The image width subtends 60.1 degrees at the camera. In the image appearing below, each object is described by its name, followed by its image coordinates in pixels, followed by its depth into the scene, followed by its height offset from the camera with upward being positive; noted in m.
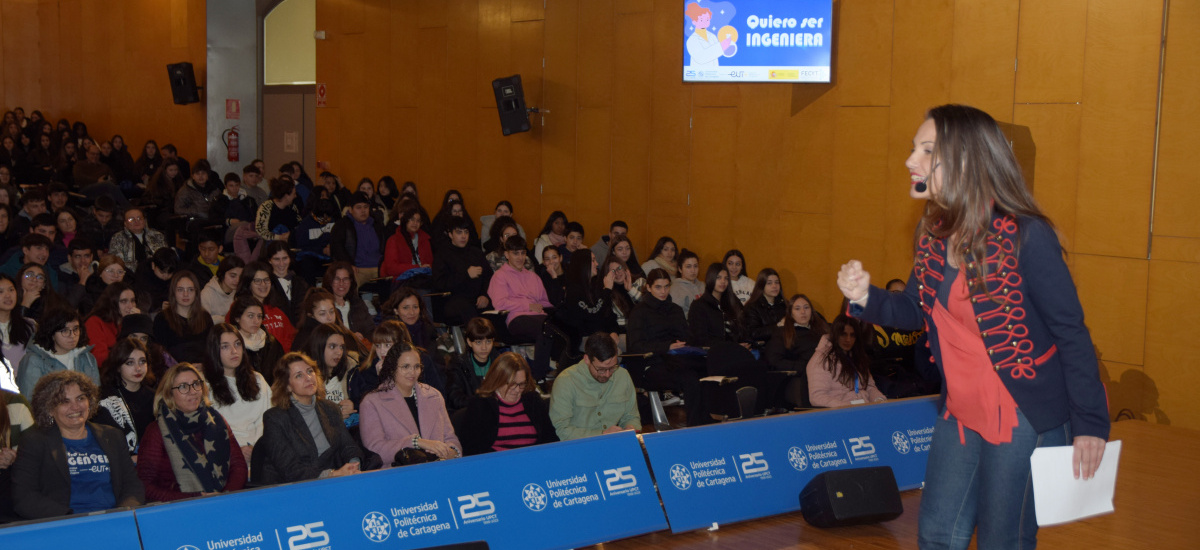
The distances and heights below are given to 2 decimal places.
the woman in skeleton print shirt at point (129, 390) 4.68 -1.08
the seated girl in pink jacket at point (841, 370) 6.02 -1.17
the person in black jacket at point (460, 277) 7.86 -0.93
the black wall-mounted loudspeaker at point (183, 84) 15.67 +1.07
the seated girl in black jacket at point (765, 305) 7.67 -1.03
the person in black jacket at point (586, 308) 7.47 -1.05
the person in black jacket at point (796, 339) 6.67 -1.11
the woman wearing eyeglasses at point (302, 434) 4.33 -1.17
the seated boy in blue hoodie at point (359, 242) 9.12 -0.74
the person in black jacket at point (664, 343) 6.23 -1.19
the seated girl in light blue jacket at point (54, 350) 5.01 -0.98
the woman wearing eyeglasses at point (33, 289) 6.28 -0.84
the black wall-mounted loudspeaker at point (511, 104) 11.00 +0.61
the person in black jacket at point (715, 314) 7.31 -1.07
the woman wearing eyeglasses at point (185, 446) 4.30 -1.22
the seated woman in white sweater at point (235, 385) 5.09 -1.13
